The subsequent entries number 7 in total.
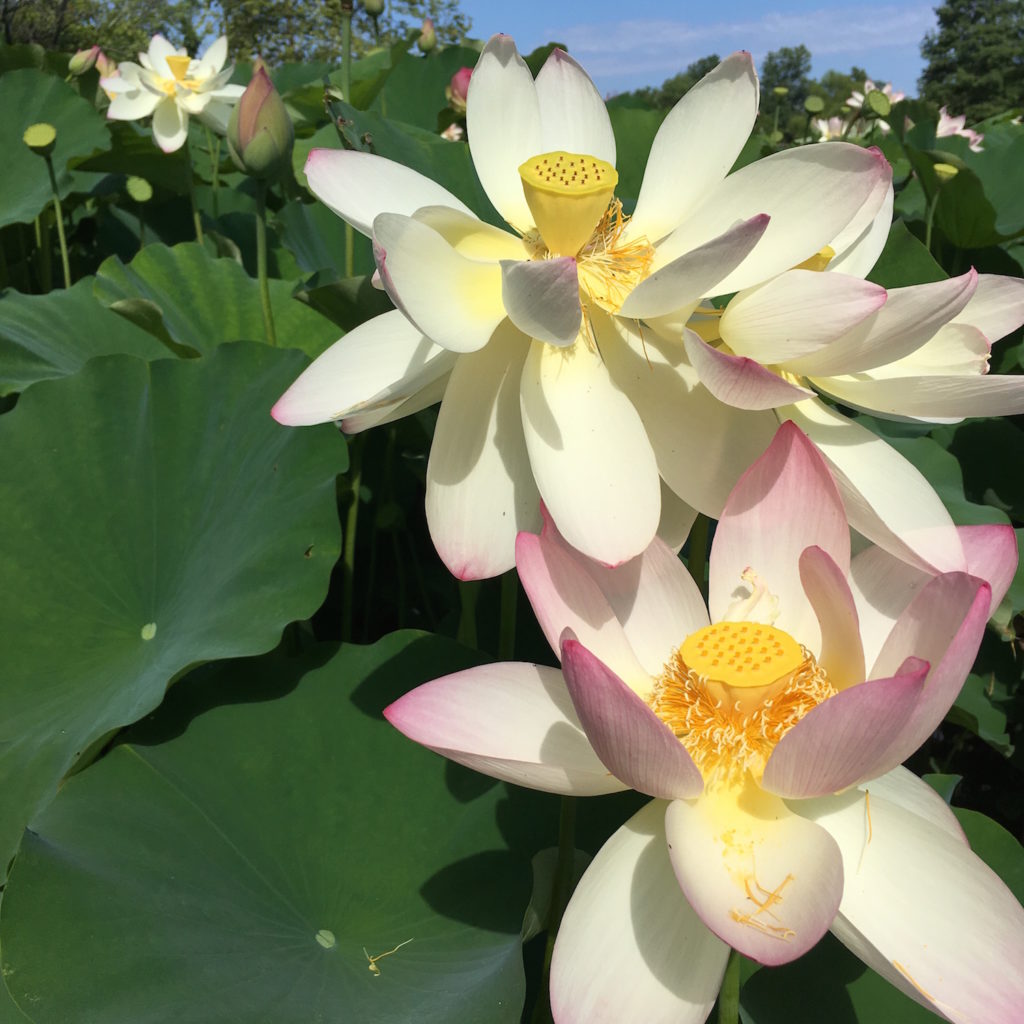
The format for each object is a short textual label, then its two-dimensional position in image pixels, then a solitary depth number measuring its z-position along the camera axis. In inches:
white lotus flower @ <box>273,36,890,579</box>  22.6
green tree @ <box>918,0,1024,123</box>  935.0
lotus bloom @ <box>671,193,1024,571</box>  21.7
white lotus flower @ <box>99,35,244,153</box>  83.9
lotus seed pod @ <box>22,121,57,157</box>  70.0
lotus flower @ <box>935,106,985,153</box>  123.4
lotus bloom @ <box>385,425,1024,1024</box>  19.4
